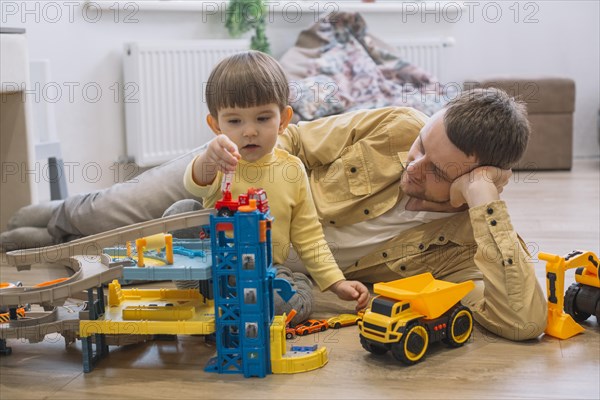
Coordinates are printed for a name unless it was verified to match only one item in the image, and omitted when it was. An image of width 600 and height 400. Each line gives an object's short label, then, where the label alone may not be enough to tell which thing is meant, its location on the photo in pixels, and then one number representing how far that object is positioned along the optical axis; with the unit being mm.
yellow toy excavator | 2976
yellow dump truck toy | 2792
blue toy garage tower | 2713
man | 2951
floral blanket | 5510
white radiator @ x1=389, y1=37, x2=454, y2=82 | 6752
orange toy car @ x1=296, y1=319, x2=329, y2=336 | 3022
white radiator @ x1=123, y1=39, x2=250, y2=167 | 5506
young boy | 2947
